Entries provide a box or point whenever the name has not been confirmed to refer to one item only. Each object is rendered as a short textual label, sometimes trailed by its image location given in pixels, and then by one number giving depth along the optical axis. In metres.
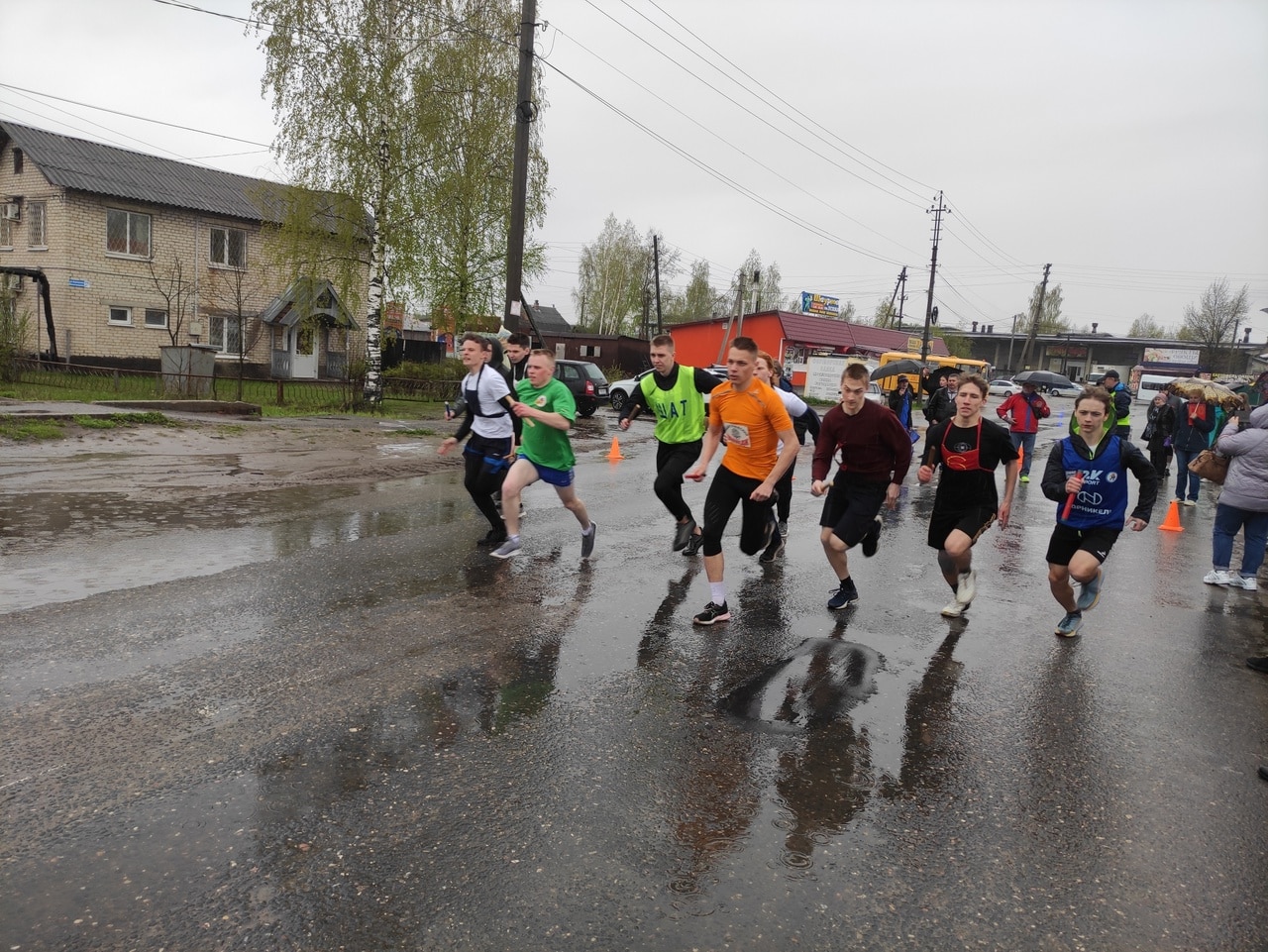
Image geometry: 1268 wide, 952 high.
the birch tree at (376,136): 21.31
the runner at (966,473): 6.20
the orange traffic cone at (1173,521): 11.36
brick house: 27.59
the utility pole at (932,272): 49.50
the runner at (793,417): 8.34
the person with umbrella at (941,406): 14.27
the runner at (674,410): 7.59
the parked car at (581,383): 24.92
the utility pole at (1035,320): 68.15
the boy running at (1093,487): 5.83
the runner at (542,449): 7.40
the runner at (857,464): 6.24
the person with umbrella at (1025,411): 13.72
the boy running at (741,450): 5.97
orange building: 48.97
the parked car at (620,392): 30.57
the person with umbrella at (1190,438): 12.70
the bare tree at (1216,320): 66.38
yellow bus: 43.55
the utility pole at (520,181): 15.90
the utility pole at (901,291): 70.94
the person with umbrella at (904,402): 16.38
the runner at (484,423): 7.75
